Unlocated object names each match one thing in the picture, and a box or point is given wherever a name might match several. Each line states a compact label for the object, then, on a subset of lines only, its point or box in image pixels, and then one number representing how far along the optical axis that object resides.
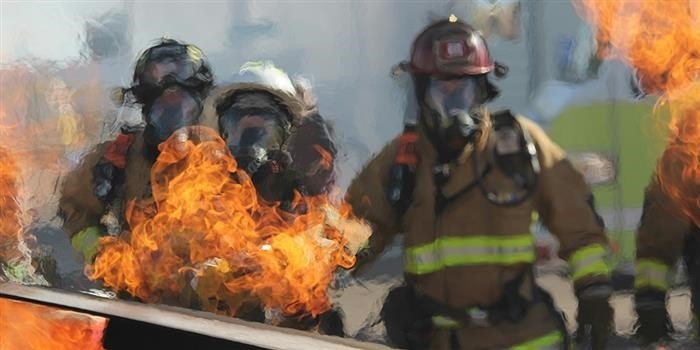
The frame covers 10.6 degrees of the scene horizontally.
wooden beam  12.68
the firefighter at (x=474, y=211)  13.11
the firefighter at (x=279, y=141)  13.44
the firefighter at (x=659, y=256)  13.05
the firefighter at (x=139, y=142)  13.72
